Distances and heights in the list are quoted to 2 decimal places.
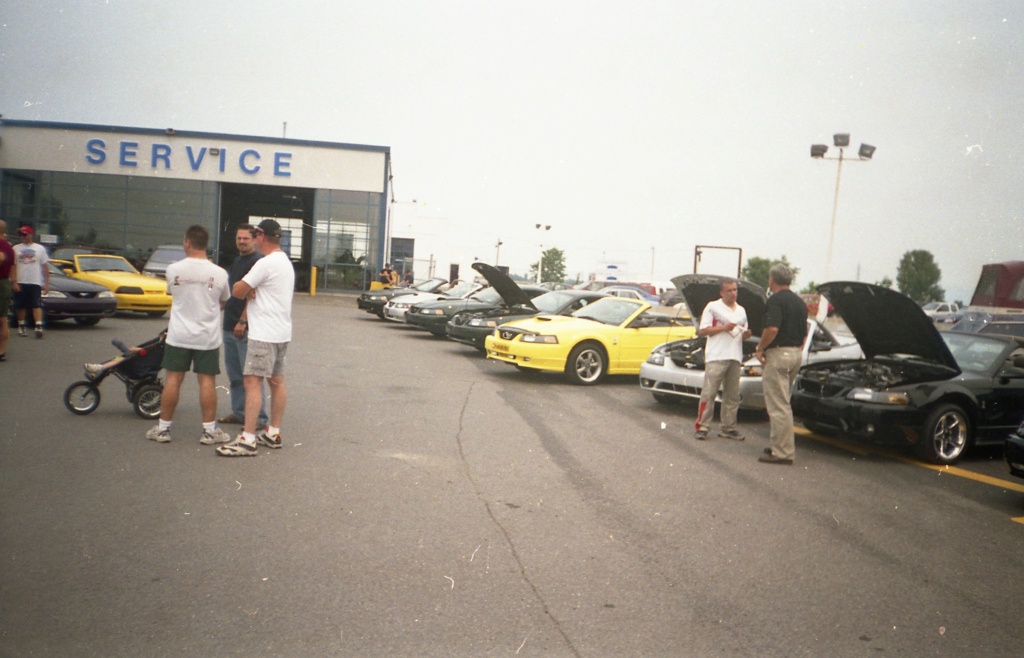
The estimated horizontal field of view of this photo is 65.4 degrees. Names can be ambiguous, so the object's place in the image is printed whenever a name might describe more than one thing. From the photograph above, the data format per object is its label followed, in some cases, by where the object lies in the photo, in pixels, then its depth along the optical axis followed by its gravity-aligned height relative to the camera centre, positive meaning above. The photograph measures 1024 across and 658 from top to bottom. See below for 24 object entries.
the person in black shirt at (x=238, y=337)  7.36 -0.79
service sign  35.53 +4.07
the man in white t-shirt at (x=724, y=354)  8.70 -0.74
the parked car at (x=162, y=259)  22.55 -0.38
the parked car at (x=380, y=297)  24.75 -1.11
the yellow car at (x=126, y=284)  17.55 -0.90
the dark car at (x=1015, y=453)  6.42 -1.17
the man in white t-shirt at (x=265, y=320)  6.48 -0.55
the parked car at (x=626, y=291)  33.75 -0.50
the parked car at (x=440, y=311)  18.72 -1.07
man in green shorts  6.66 -0.69
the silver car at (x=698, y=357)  9.69 -0.93
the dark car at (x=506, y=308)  15.27 -0.69
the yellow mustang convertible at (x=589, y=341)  12.34 -1.02
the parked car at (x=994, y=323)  15.36 -0.34
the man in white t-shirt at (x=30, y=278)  12.72 -0.68
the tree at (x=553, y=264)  129.12 +1.71
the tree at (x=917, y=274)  26.28 +1.04
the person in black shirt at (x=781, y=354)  7.62 -0.61
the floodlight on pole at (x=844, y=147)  26.37 +4.98
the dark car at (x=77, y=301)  14.85 -1.15
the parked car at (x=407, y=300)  22.05 -1.03
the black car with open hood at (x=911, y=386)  7.80 -0.87
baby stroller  7.62 -1.35
